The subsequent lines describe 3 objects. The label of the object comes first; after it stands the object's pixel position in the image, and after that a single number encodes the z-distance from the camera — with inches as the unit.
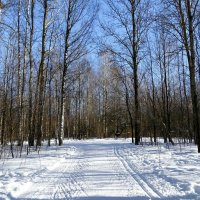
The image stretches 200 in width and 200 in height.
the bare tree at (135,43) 855.1
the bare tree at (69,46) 875.4
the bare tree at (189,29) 560.1
